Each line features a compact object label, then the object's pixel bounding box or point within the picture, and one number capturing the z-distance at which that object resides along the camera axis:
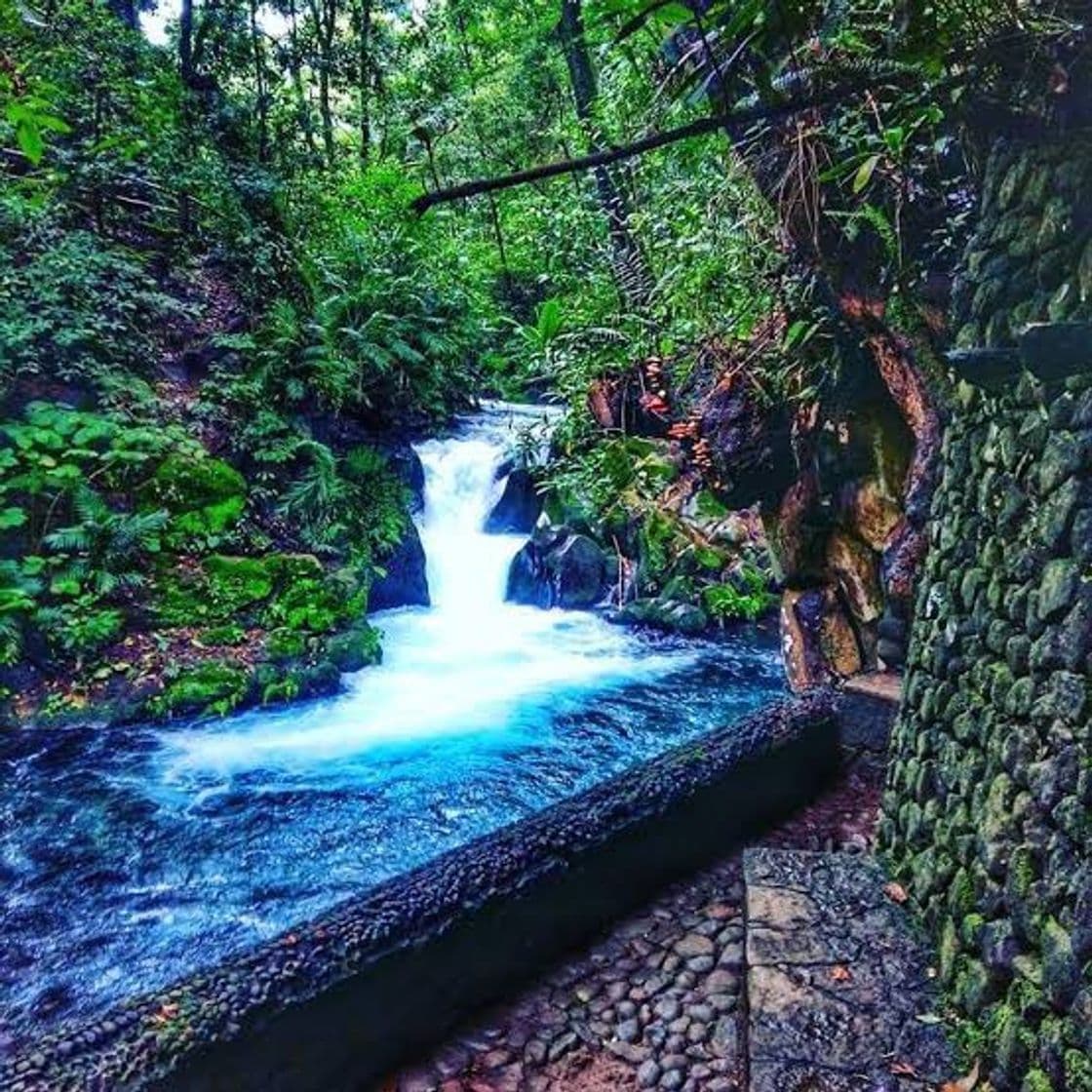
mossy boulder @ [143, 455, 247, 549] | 8.73
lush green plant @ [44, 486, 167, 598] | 7.79
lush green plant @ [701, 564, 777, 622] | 10.11
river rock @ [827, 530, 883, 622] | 5.44
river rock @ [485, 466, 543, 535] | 12.75
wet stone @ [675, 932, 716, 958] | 3.29
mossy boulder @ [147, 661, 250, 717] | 7.51
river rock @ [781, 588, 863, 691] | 5.72
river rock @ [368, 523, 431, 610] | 11.02
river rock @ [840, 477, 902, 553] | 5.24
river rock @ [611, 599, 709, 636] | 10.04
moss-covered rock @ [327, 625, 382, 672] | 8.66
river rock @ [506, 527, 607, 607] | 11.17
